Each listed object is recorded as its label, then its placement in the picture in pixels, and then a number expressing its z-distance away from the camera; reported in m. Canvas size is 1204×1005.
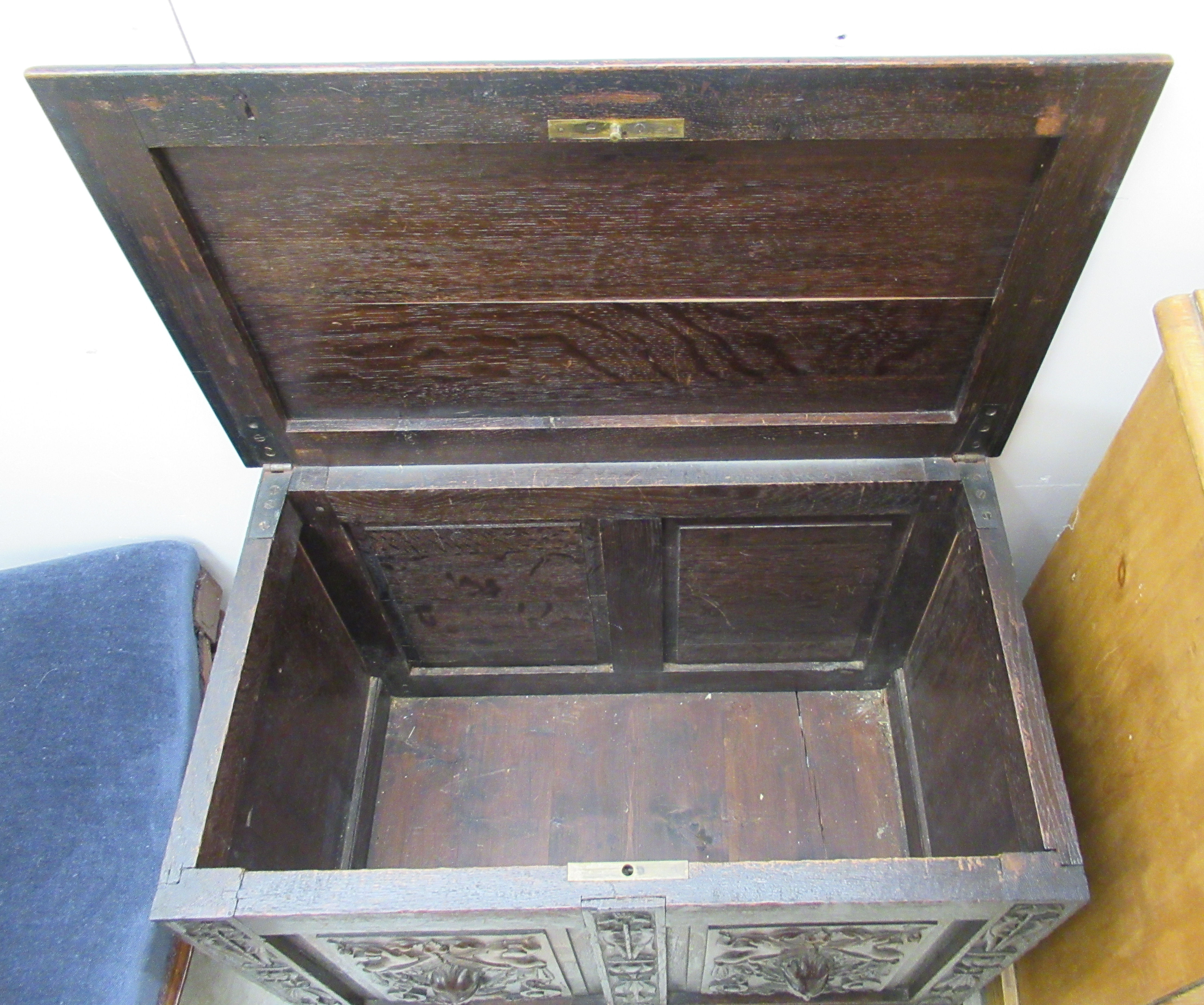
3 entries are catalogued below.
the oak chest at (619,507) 0.82
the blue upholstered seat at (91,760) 1.12
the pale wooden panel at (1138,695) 0.86
